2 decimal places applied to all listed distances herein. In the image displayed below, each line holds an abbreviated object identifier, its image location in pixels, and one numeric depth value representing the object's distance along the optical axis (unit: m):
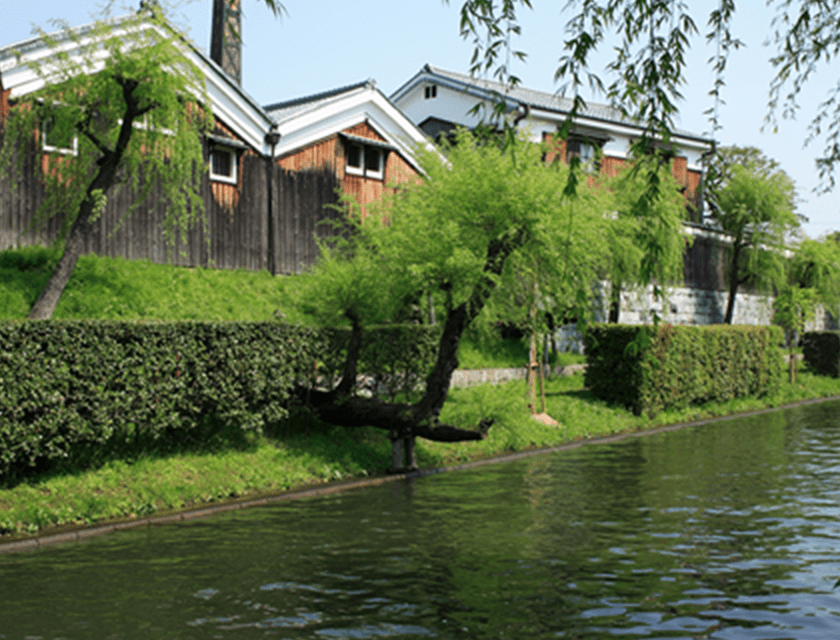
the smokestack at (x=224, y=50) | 23.69
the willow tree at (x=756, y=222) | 35.50
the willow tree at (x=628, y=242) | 23.76
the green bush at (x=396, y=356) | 15.62
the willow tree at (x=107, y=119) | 15.18
